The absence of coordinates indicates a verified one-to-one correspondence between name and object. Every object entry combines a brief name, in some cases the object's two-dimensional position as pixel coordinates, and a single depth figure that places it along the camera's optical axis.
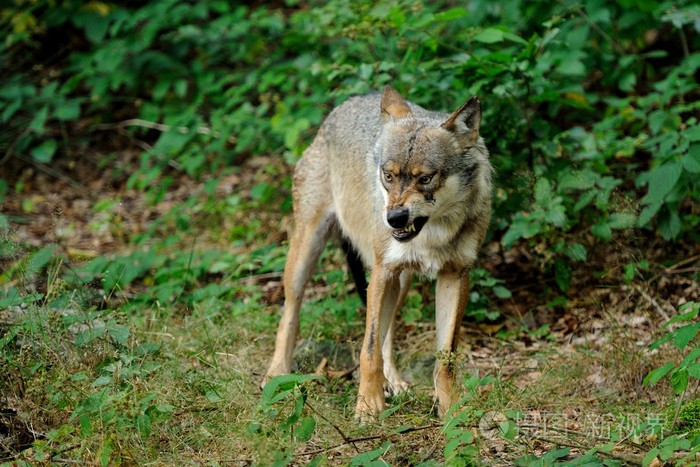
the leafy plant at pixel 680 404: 8.24
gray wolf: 10.64
